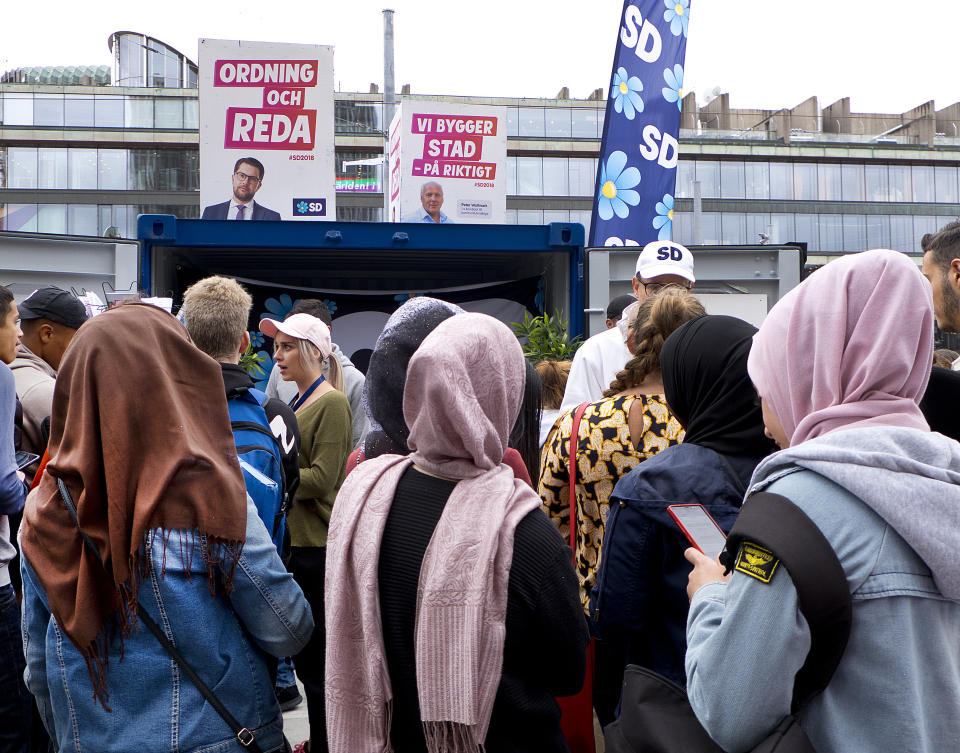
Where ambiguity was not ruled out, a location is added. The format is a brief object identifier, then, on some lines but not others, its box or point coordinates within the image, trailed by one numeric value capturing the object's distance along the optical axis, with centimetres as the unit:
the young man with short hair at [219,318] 329
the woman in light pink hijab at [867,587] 165
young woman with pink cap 448
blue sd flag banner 1033
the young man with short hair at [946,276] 348
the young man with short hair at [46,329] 397
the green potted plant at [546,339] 801
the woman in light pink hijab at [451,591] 210
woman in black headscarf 256
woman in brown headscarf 224
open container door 820
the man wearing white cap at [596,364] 487
